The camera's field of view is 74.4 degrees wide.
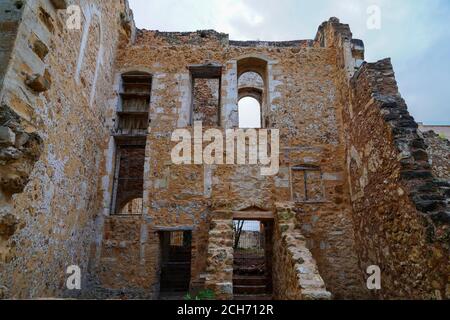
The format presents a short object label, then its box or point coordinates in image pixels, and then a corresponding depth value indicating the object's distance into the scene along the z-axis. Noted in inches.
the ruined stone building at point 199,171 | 148.0
